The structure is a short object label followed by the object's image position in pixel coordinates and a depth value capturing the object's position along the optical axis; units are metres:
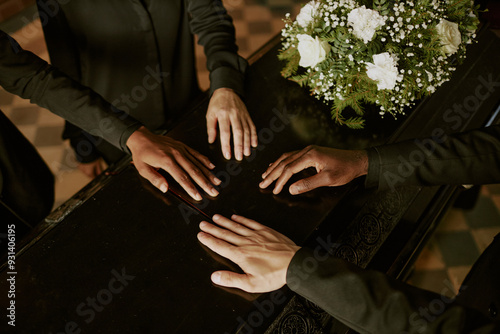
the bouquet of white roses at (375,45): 1.26
